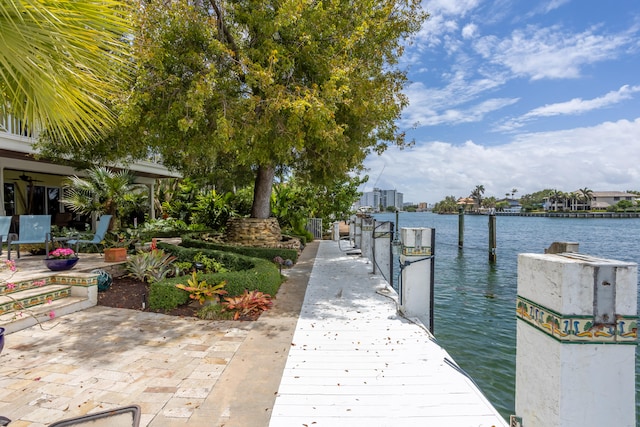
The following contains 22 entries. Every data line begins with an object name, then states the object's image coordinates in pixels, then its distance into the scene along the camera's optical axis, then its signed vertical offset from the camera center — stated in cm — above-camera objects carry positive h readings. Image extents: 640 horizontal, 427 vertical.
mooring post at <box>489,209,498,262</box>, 1812 -127
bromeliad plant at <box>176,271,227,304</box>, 537 -131
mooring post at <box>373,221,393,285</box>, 809 -87
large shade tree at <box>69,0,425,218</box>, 661 +295
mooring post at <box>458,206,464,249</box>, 2441 -88
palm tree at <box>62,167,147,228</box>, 1000 +52
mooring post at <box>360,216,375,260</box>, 1037 -86
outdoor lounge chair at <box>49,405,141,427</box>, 158 -104
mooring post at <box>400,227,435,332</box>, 495 -90
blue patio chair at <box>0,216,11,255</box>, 797 -44
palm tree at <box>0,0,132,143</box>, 167 +86
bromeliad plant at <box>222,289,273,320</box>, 523 -151
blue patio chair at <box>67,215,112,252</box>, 872 -56
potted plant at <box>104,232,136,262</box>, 802 -101
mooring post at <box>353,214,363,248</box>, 1227 -87
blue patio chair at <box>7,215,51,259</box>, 808 -57
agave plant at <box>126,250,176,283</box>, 674 -116
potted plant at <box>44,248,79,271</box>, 655 -104
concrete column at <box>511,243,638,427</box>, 170 -67
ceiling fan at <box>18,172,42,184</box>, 1359 +120
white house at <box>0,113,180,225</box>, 1011 +137
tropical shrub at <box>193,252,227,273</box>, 679 -113
